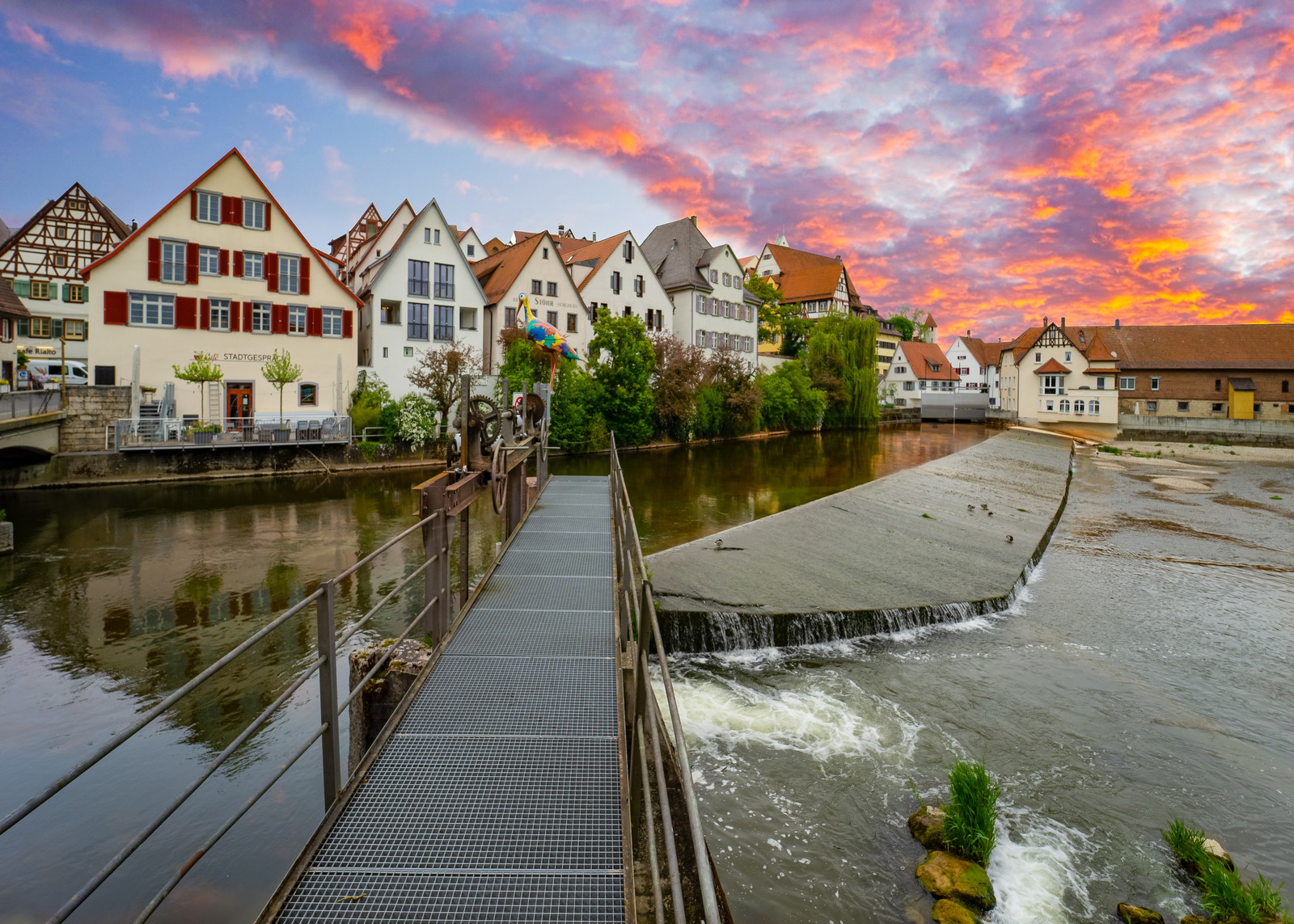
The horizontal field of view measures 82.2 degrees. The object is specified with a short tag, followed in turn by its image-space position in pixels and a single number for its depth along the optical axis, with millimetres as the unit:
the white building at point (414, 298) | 41719
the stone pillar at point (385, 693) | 6414
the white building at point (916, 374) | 97750
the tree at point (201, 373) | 32406
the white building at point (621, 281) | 53219
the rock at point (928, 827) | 7023
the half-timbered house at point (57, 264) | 46344
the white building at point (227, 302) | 33125
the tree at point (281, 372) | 34531
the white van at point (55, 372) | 35312
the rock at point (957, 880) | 6262
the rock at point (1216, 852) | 6681
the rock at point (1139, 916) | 6027
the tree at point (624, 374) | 43188
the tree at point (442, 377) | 37656
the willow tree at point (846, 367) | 63625
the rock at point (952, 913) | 6055
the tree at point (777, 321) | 75938
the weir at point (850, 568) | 12117
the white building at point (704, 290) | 60031
